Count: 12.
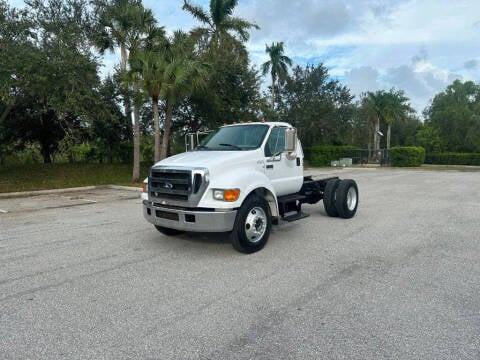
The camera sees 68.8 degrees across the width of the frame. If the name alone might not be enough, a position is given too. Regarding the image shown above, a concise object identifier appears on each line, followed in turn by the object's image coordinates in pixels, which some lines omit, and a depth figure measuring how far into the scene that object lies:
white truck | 5.27
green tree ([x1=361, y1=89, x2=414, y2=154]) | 46.84
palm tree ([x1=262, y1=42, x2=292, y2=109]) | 39.56
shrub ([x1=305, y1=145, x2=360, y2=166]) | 37.03
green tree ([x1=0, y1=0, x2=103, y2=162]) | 14.63
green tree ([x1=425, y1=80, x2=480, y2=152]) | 50.25
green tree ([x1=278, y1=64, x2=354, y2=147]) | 40.75
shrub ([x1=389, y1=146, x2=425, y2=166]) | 34.47
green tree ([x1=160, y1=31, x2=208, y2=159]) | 16.16
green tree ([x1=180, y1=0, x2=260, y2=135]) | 25.11
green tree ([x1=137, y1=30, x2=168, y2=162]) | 16.14
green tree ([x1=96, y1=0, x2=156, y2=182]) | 17.23
